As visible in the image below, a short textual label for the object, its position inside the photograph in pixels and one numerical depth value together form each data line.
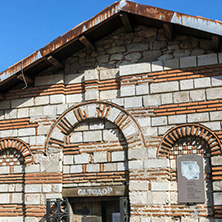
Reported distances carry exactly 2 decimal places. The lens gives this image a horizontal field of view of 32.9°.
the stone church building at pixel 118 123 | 8.05
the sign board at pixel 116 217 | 8.47
